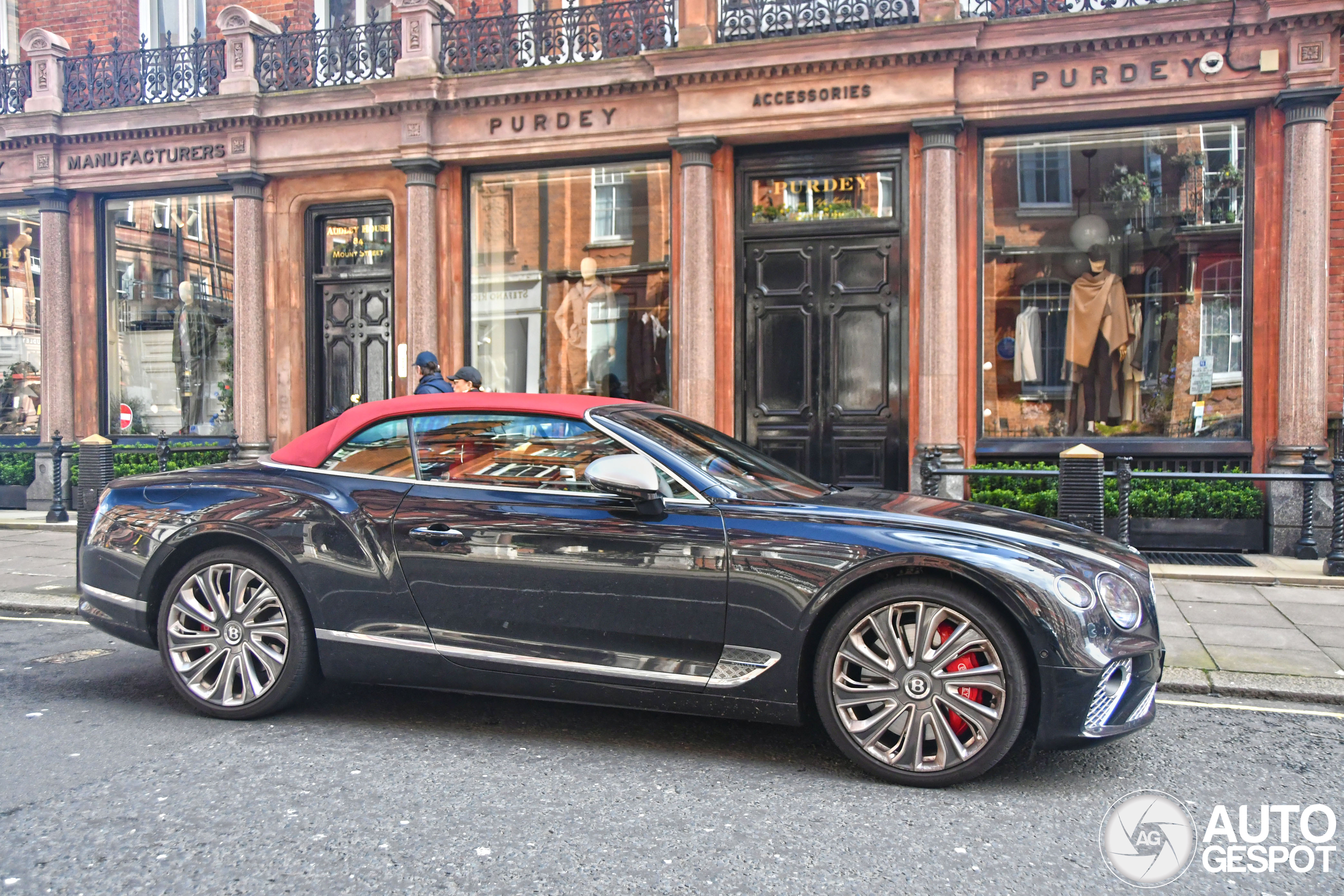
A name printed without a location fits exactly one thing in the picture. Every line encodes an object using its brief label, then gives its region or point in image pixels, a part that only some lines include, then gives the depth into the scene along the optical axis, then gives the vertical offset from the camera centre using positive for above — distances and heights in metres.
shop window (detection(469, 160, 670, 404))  12.19 +1.70
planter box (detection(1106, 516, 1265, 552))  9.78 -1.22
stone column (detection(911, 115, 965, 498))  10.67 +1.23
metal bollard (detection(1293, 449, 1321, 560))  9.19 -1.10
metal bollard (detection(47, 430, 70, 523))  12.41 -0.86
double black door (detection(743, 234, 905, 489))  11.26 +0.67
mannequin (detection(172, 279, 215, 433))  14.34 +0.91
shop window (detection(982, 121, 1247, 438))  10.41 +1.36
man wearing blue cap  9.31 +0.41
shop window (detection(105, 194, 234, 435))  14.09 +1.39
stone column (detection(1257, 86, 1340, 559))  9.66 +1.13
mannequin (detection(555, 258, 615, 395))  12.48 +1.16
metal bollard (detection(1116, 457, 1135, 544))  8.00 -0.65
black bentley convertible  3.74 -0.68
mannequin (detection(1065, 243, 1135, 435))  10.80 +0.75
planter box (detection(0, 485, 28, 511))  13.73 -0.99
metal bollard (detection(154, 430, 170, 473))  12.33 -0.37
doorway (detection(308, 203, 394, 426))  13.25 +1.49
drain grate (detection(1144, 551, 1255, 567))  9.10 -1.37
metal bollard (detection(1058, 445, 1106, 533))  7.11 -0.54
